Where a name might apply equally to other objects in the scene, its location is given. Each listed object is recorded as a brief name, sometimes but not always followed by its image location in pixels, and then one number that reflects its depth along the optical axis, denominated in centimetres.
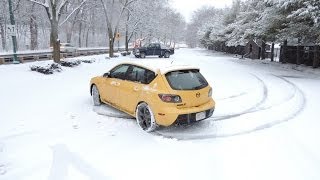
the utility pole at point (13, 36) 1341
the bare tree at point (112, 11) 2274
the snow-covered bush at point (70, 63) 1443
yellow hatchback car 497
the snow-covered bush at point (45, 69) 1176
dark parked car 2476
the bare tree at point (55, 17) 1406
